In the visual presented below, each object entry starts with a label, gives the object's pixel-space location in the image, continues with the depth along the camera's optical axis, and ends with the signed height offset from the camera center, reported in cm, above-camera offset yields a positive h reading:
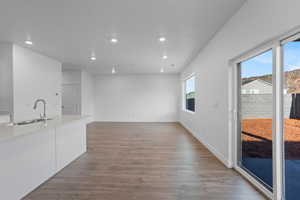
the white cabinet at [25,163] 176 -85
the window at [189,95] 596 +20
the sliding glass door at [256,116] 203 -26
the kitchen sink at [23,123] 268 -41
